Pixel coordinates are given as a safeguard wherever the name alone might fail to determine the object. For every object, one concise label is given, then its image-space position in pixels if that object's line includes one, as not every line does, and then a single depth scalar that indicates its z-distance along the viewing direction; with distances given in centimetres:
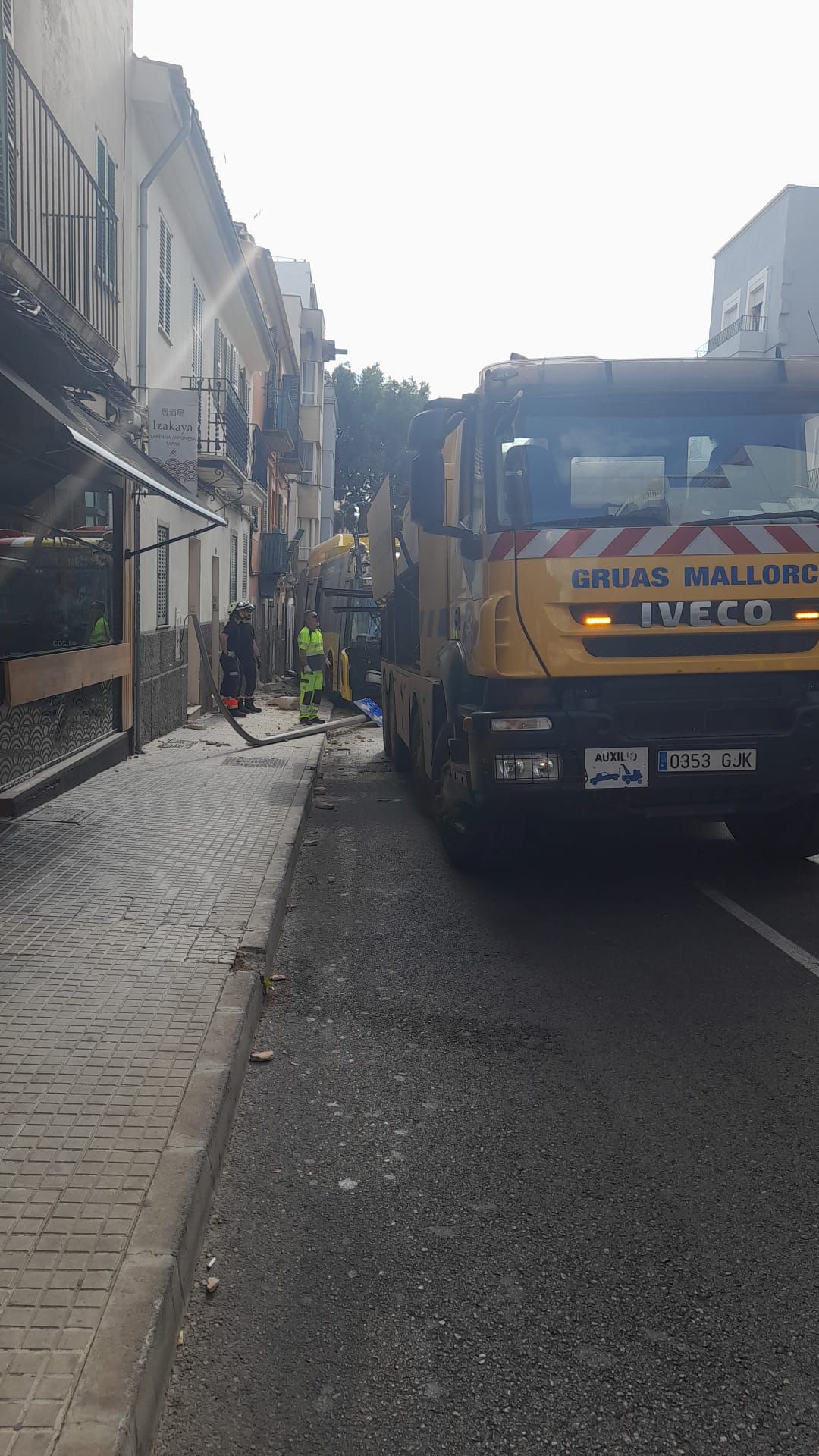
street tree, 6316
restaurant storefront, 817
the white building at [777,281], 2647
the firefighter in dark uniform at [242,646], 2025
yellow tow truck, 617
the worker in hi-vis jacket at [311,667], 1906
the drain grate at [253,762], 1252
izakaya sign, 1267
